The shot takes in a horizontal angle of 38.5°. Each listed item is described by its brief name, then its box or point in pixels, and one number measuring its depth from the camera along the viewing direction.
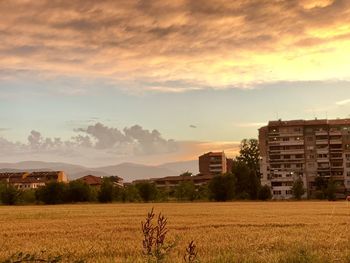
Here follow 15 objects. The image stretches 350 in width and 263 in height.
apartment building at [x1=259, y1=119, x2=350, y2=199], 157.50
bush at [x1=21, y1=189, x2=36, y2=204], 126.69
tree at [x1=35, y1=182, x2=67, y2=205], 123.69
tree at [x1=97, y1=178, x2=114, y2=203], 124.31
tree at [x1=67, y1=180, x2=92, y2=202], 125.38
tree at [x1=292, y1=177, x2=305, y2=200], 139.25
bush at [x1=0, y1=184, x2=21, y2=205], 125.12
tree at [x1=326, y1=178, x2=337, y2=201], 131.52
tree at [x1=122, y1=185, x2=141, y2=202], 127.88
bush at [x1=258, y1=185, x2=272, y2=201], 134.12
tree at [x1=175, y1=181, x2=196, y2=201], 136.88
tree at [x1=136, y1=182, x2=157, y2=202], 130.50
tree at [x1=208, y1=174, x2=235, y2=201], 128.38
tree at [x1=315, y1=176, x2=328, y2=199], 144.38
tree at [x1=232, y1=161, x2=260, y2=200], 136.88
